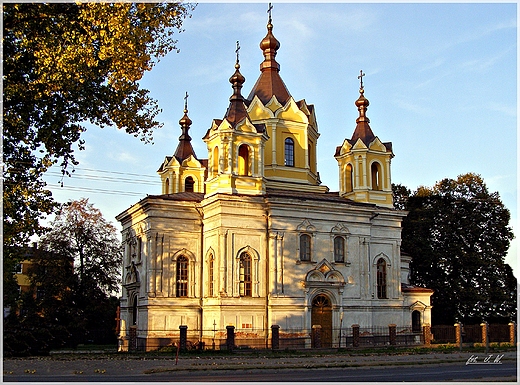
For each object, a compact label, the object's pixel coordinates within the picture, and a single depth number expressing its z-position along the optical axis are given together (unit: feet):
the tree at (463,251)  150.51
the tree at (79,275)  146.20
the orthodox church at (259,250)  106.83
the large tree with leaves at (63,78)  53.88
